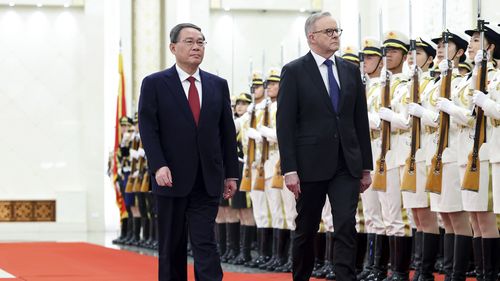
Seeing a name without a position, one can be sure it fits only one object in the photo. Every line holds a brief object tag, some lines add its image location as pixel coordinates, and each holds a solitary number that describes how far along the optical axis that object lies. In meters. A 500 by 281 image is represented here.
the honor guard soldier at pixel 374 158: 13.70
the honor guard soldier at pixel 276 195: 16.12
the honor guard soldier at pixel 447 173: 12.17
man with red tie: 9.90
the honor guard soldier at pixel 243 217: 18.05
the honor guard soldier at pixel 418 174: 12.72
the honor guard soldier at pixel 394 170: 13.12
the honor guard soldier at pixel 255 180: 17.29
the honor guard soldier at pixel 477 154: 11.69
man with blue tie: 10.04
